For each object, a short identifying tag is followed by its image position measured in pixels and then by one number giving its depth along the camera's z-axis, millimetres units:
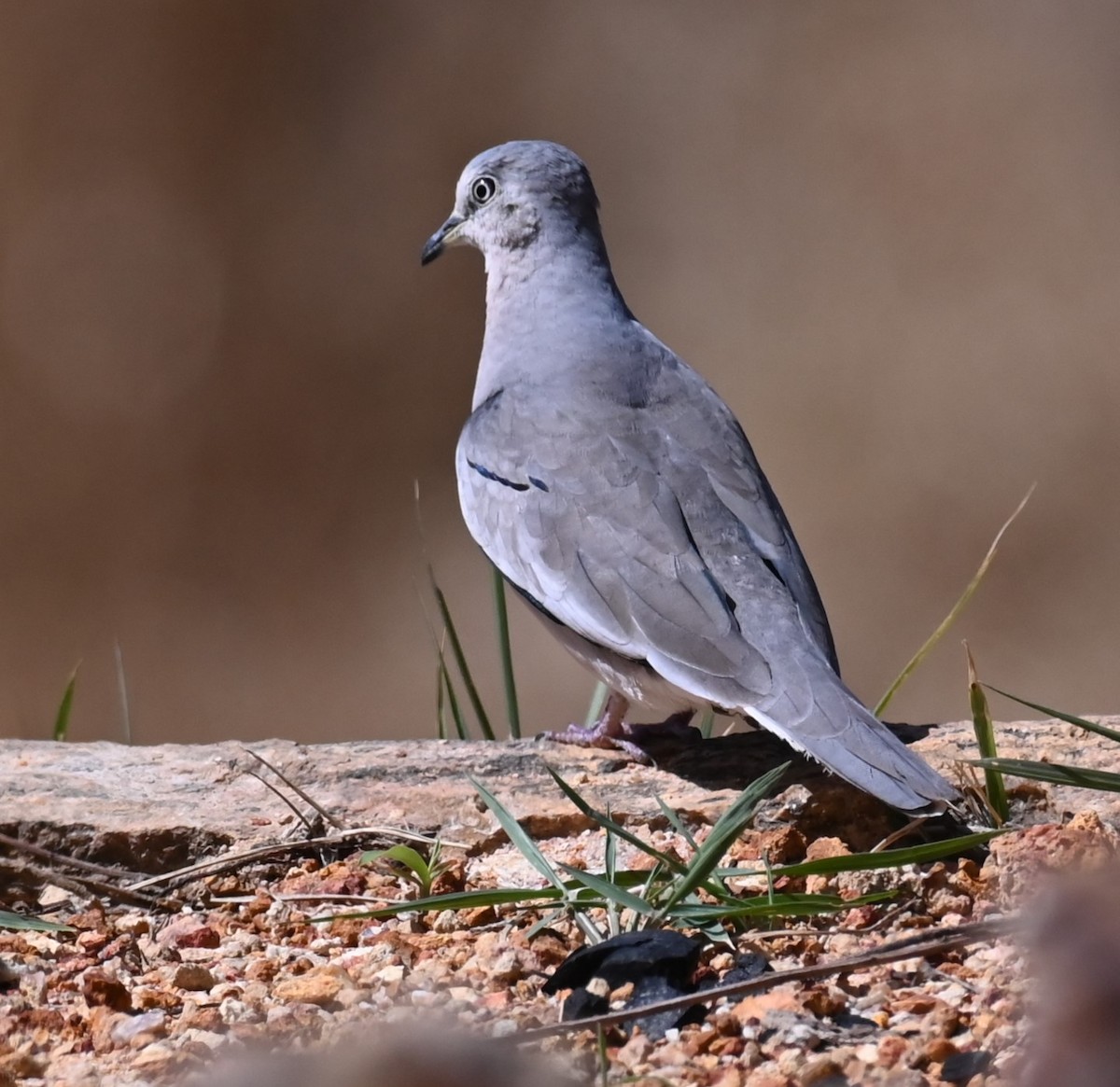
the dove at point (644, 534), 6496
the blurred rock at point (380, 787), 6609
